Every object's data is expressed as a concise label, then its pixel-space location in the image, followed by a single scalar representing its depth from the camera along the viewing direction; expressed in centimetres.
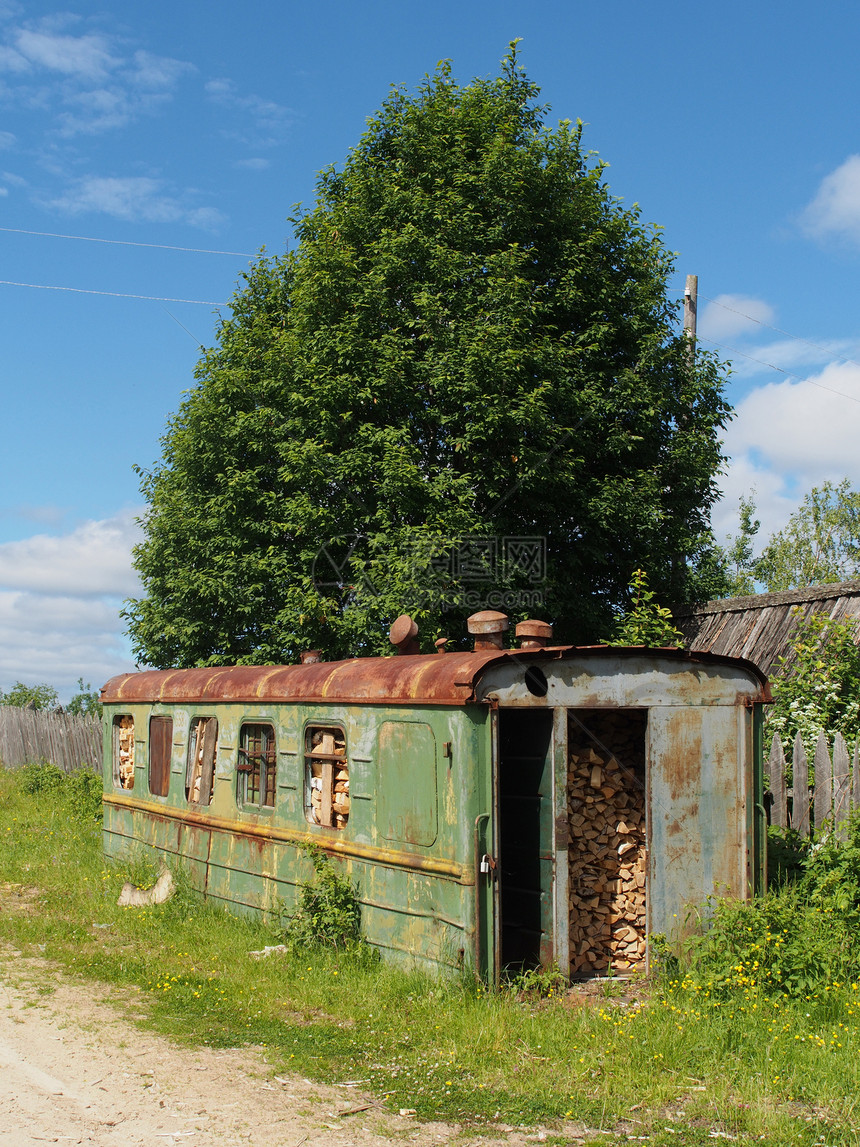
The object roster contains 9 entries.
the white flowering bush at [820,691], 1031
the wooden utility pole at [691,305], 1753
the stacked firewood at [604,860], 768
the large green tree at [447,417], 1384
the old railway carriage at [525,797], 708
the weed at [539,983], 689
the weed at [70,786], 1706
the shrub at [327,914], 806
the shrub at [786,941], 685
